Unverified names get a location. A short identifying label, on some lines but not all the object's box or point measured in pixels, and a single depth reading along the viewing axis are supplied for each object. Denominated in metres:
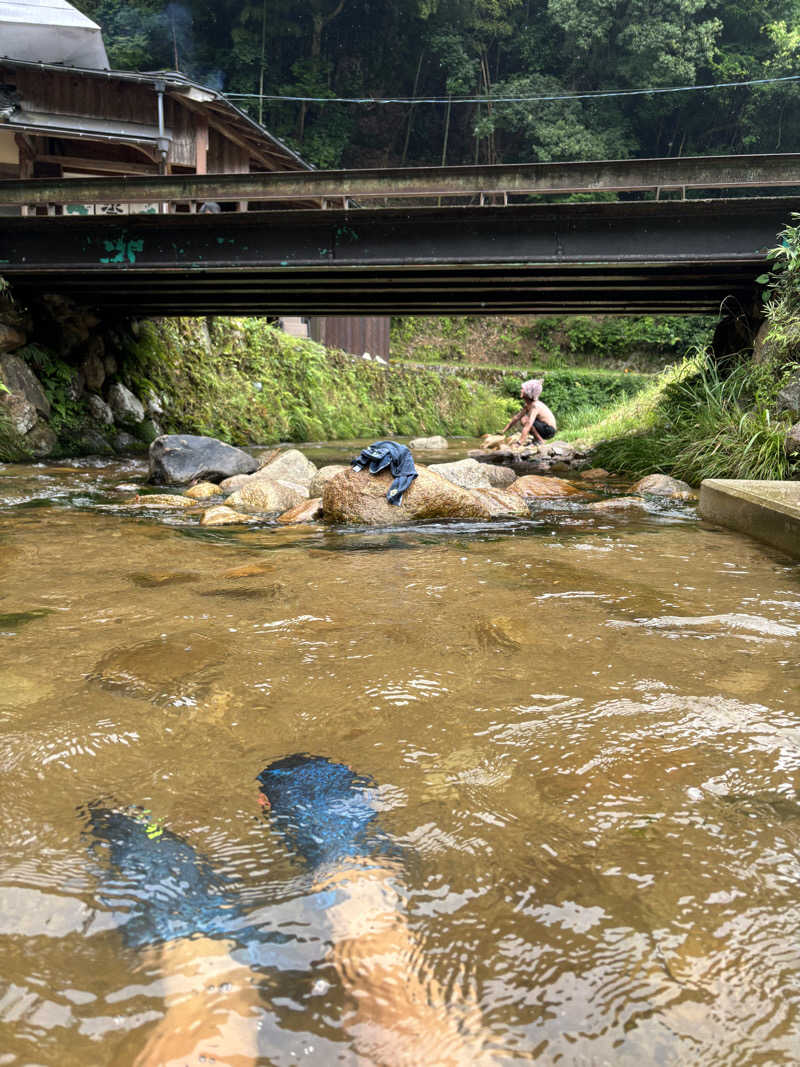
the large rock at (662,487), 8.04
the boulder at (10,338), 10.77
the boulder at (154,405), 13.89
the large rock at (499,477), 9.34
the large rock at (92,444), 11.75
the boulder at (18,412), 10.45
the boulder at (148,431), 13.38
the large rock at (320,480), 7.53
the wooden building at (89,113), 15.02
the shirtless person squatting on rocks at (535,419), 12.60
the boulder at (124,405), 13.09
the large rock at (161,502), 7.23
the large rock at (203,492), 8.00
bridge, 8.48
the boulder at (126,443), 12.67
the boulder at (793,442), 6.98
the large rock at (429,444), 16.38
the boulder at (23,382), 10.66
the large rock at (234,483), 8.48
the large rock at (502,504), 6.88
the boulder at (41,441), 10.73
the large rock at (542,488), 8.38
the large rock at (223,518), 6.37
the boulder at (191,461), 9.20
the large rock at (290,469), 8.36
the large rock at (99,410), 12.43
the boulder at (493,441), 16.66
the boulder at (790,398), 7.65
